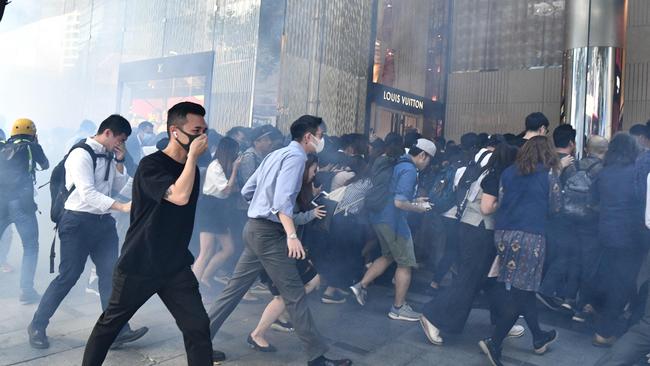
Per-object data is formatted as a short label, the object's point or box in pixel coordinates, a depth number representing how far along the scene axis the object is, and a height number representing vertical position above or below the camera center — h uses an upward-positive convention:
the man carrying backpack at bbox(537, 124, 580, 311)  4.05 -0.35
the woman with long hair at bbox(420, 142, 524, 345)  3.47 -0.44
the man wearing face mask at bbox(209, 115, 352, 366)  2.83 -0.24
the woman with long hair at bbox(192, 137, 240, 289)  4.43 -0.17
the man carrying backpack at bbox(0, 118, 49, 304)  4.21 -0.03
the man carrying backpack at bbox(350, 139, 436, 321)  4.05 -0.08
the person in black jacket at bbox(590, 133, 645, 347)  3.52 -0.06
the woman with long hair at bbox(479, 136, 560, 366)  3.06 -0.08
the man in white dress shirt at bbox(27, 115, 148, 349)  3.04 -0.21
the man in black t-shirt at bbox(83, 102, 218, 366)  2.13 -0.23
